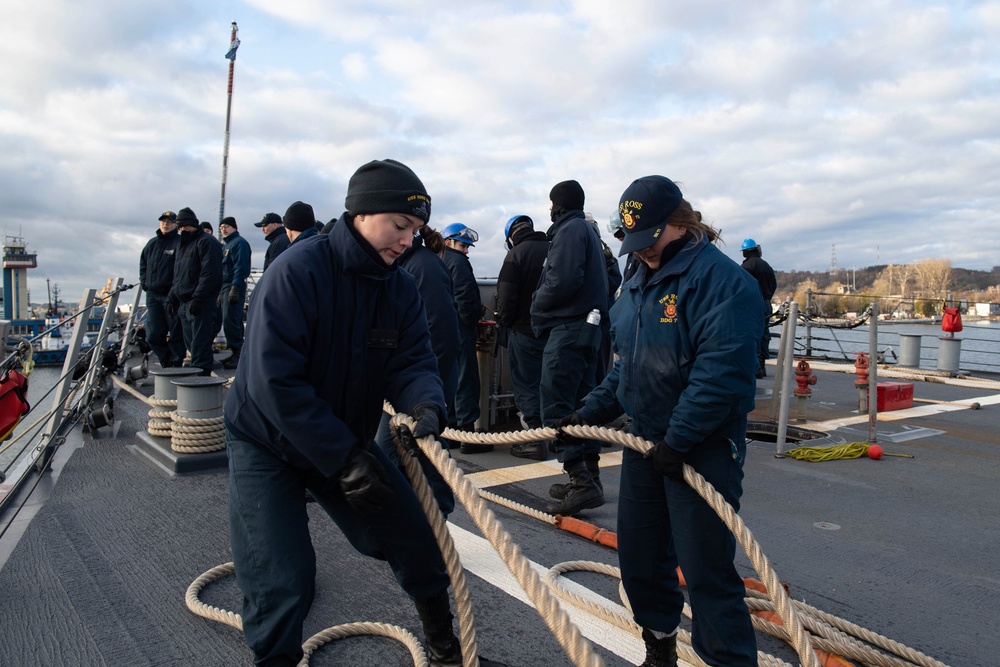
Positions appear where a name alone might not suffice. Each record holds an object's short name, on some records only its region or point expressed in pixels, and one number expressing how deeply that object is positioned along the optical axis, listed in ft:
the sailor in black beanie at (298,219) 18.11
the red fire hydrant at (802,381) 25.29
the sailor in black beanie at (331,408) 6.99
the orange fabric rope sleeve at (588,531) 12.91
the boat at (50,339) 142.40
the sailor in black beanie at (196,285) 27.22
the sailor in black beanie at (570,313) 15.60
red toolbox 28.30
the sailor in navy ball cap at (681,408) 7.54
